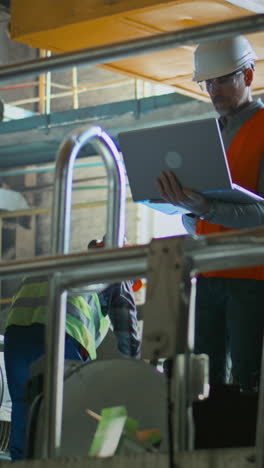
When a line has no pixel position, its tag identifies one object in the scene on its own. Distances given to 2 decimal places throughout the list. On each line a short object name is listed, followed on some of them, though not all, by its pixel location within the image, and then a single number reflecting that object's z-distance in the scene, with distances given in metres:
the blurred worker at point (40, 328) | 6.10
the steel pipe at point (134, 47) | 4.11
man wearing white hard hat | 5.34
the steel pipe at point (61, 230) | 4.20
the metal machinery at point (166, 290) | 3.92
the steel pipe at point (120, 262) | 3.99
